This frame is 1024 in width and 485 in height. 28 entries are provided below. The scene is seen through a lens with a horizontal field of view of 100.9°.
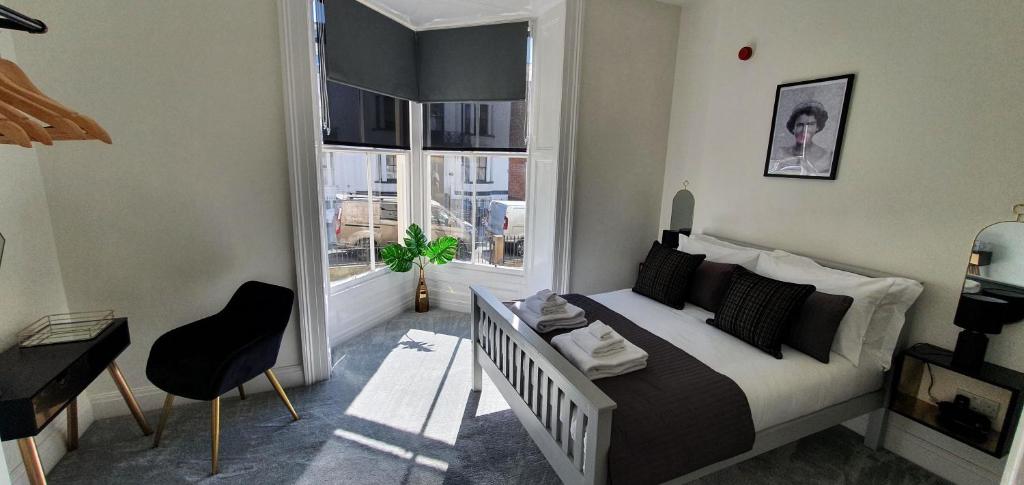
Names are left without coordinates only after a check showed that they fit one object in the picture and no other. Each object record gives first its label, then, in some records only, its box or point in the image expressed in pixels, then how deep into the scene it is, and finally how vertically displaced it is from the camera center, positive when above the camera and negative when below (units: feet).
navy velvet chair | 6.52 -3.16
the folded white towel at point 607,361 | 5.92 -2.64
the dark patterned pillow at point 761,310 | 6.97 -2.22
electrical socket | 6.42 -3.33
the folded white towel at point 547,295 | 7.79 -2.29
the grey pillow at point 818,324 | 6.75 -2.30
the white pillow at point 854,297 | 6.81 -1.85
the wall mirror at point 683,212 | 11.21 -0.94
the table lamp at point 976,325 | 6.11 -2.02
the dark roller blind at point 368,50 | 9.88 +2.95
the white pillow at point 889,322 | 6.87 -2.25
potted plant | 12.39 -2.46
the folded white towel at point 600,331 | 6.35 -2.35
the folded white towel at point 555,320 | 7.38 -2.59
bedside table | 6.05 -3.30
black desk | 4.91 -2.83
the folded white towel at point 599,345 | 6.12 -2.49
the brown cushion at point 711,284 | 8.56 -2.17
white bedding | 6.12 -2.92
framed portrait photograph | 7.96 +1.02
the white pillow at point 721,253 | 8.88 -1.64
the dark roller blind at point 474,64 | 11.83 +3.01
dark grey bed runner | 5.06 -3.07
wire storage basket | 6.27 -2.66
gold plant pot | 13.60 -4.11
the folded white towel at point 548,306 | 7.58 -2.40
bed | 5.27 -3.11
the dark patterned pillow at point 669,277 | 9.00 -2.16
